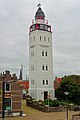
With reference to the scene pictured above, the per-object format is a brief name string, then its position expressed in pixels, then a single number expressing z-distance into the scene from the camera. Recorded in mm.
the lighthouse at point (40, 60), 54156
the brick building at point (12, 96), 38438
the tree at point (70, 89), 53322
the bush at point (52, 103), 44822
